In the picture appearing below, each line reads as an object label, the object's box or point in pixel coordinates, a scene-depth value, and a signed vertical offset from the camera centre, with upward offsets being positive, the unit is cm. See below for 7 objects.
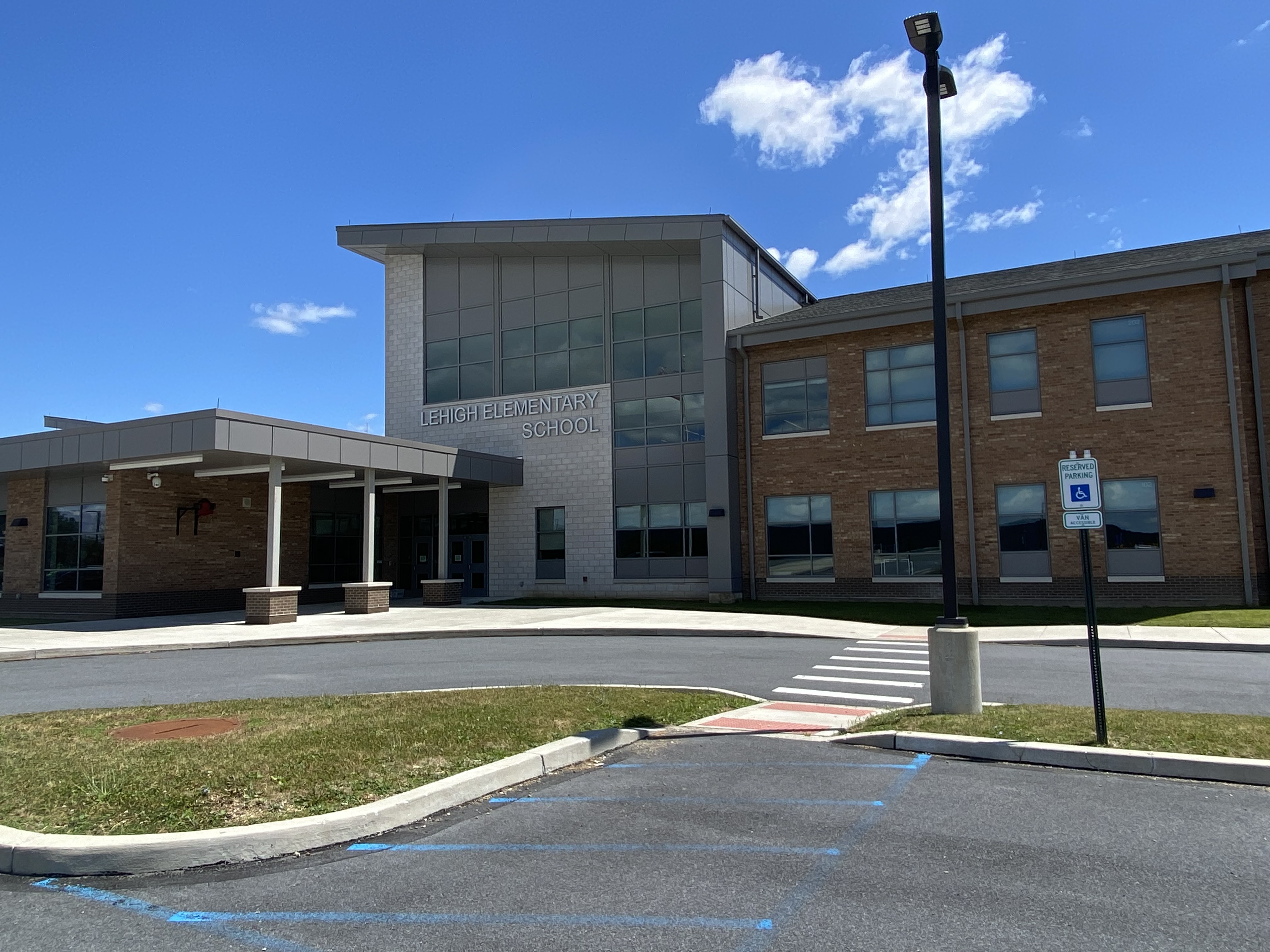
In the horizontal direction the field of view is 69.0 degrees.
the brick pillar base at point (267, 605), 2173 -100
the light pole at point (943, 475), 904 +78
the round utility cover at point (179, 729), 822 -152
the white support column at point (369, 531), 2455 +80
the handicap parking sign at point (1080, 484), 775 +53
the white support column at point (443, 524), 2772 +105
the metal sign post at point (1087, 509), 758 +32
